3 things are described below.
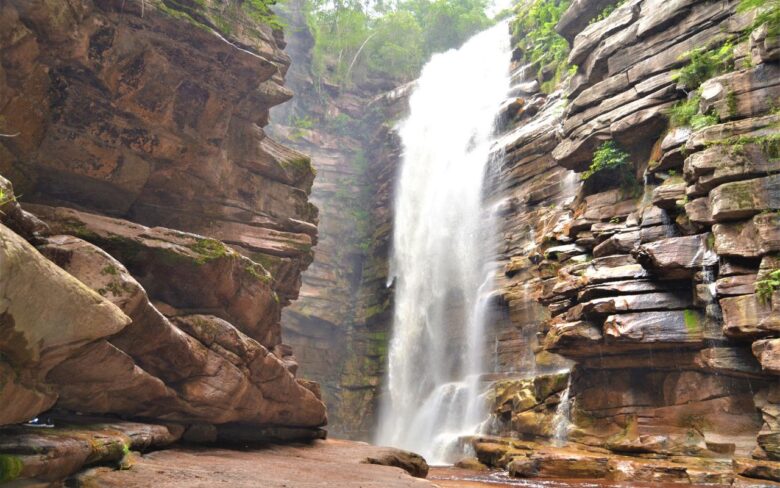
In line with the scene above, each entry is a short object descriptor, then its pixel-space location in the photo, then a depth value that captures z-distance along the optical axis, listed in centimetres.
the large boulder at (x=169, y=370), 799
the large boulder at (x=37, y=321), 496
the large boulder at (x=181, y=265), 1109
